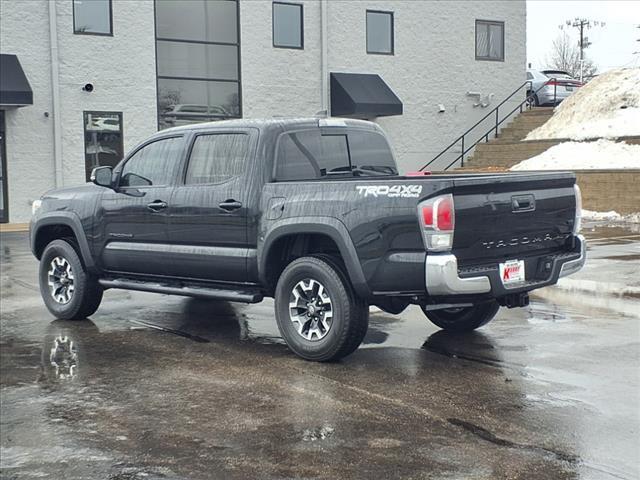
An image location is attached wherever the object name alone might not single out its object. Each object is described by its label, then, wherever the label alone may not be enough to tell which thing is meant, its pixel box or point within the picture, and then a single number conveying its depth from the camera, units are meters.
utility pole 85.31
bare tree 88.62
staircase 26.86
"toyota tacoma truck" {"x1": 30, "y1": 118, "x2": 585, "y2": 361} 6.39
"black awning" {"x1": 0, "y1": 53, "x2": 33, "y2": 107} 21.62
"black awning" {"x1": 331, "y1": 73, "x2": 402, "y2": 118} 27.27
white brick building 23.09
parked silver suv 33.03
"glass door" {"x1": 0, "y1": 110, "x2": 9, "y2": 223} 22.75
